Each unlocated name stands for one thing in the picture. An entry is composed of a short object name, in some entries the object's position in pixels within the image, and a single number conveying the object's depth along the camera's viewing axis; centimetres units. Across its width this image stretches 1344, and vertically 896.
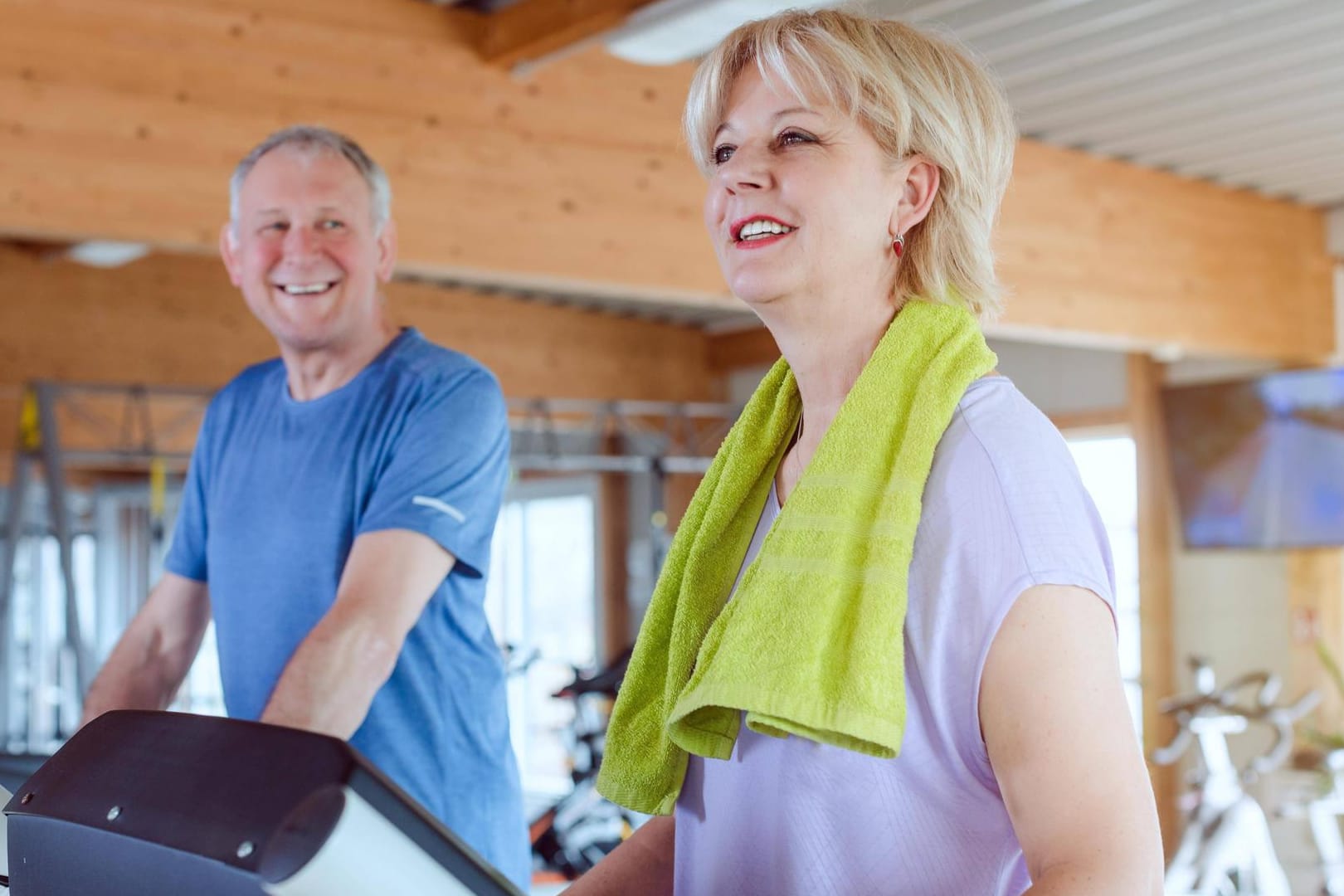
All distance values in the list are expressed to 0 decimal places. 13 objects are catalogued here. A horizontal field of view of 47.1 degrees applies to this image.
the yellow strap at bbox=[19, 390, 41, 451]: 680
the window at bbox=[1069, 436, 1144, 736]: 816
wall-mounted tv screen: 710
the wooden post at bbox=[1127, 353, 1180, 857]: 797
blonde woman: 94
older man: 172
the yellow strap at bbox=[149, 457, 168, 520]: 737
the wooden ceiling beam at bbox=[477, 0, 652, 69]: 414
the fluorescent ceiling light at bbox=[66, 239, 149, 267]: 616
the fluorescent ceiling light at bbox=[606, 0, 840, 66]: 365
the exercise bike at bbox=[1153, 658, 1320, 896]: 611
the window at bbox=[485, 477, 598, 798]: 1123
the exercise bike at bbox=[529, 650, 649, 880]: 635
